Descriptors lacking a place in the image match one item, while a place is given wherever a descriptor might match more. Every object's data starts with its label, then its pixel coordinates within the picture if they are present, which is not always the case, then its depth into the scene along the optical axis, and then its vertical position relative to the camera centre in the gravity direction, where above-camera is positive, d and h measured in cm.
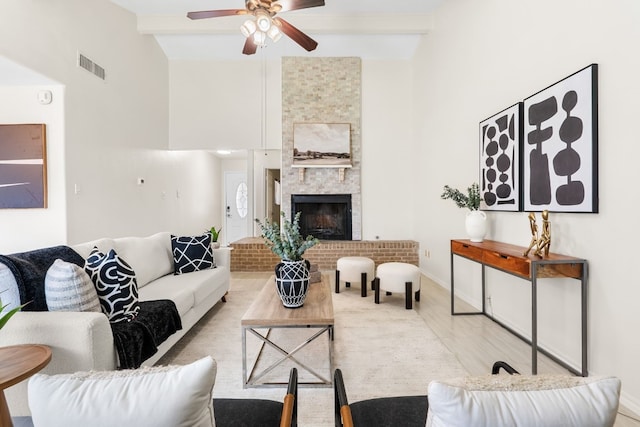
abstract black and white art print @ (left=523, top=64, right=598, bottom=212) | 205 +45
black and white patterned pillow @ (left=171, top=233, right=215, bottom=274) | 340 -45
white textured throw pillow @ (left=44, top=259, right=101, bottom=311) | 172 -41
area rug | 200 -111
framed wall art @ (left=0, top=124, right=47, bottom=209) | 344 +50
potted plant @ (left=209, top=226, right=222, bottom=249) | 533 -44
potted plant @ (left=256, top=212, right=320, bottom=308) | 225 -38
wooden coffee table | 206 -70
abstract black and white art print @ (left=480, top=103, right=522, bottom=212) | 280 +47
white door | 827 +9
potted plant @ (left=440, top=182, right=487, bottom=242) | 308 -4
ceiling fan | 309 +196
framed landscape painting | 583 +121
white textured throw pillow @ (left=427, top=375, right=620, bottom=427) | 67 -41
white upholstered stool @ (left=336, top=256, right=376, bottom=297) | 405 -76
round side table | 119 -59
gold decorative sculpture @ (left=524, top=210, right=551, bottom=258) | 224 -21
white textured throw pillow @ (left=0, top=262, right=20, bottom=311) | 170 -41
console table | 208 -40
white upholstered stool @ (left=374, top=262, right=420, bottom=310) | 356 -77
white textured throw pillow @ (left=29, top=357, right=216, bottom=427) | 69 -41
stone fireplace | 586 +180
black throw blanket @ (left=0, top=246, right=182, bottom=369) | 175 -67
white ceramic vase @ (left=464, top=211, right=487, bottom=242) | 307 -14
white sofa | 153 -63
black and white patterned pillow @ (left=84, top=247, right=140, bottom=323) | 198 -46
